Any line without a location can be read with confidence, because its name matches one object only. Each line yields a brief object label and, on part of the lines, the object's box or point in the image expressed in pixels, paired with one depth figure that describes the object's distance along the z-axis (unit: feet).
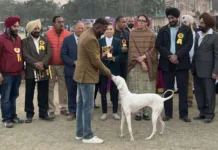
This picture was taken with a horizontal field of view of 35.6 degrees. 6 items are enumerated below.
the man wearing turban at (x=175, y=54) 21.09
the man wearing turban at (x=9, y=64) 20.42
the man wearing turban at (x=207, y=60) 21.02
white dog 18.16
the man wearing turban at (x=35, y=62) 21.15
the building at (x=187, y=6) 181.96
